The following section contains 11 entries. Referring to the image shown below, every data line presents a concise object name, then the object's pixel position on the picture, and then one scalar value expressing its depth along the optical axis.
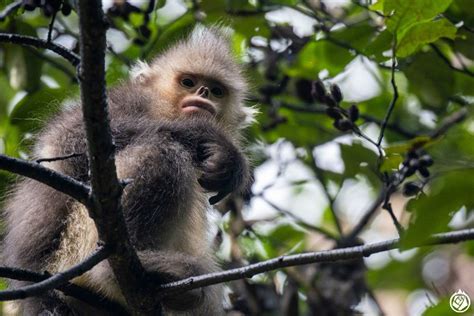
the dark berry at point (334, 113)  9.51
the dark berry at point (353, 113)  9.23
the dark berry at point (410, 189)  8.93
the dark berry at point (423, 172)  8.76
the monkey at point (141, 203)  8.09
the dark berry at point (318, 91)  9.90
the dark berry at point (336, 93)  9.51
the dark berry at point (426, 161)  8.59
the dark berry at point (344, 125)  9.21
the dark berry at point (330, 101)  9.61
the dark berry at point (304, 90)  13.05
